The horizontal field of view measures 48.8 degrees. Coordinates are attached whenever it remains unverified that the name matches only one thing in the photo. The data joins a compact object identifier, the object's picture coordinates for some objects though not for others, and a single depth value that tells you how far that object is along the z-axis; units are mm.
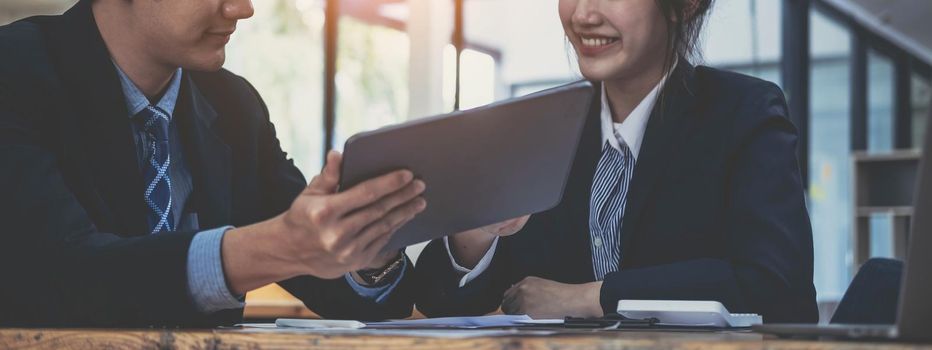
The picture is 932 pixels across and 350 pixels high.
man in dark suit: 1032
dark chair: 1216
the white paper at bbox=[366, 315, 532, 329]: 1192
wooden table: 774
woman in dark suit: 1557
